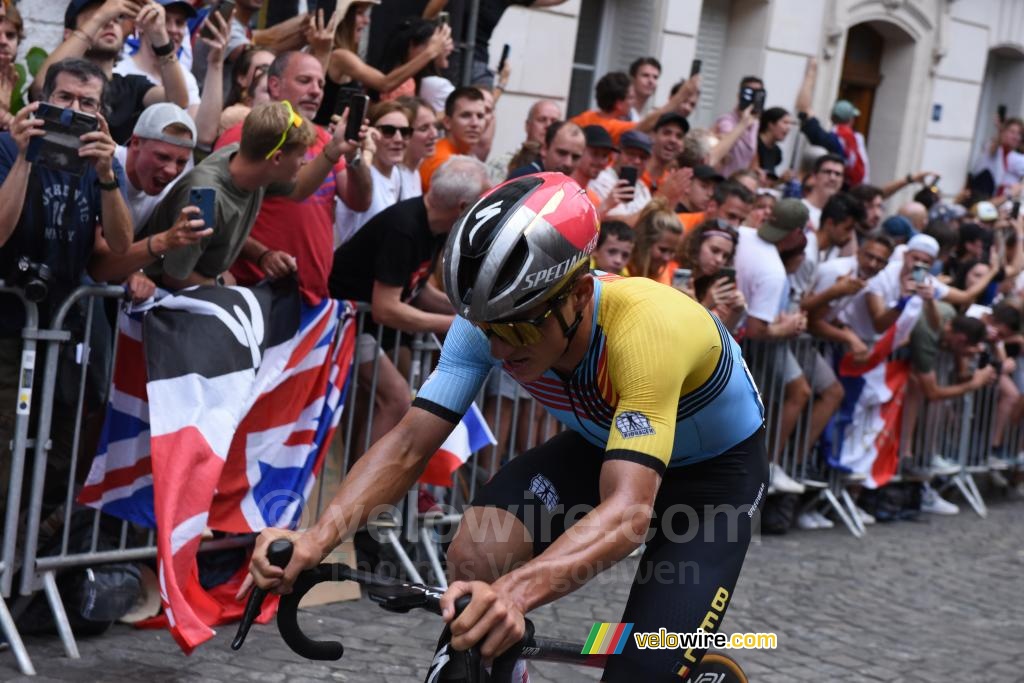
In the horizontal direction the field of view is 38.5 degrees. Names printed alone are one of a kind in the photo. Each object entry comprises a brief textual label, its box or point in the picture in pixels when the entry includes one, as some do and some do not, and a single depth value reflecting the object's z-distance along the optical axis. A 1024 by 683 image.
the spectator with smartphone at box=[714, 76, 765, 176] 12.94
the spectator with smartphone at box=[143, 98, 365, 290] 6.25
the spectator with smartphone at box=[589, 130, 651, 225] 9.09
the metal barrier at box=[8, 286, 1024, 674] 5.93
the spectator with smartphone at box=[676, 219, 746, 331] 8.46
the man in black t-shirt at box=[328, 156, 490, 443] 7.11
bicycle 3.06
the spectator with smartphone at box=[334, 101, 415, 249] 7.73
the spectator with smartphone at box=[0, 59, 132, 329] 5.72
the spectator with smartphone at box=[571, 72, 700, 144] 11.05
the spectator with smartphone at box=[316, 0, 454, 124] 9.10
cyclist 3.38
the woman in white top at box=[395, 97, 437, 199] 8.20
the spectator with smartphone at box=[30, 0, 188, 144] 7.02
